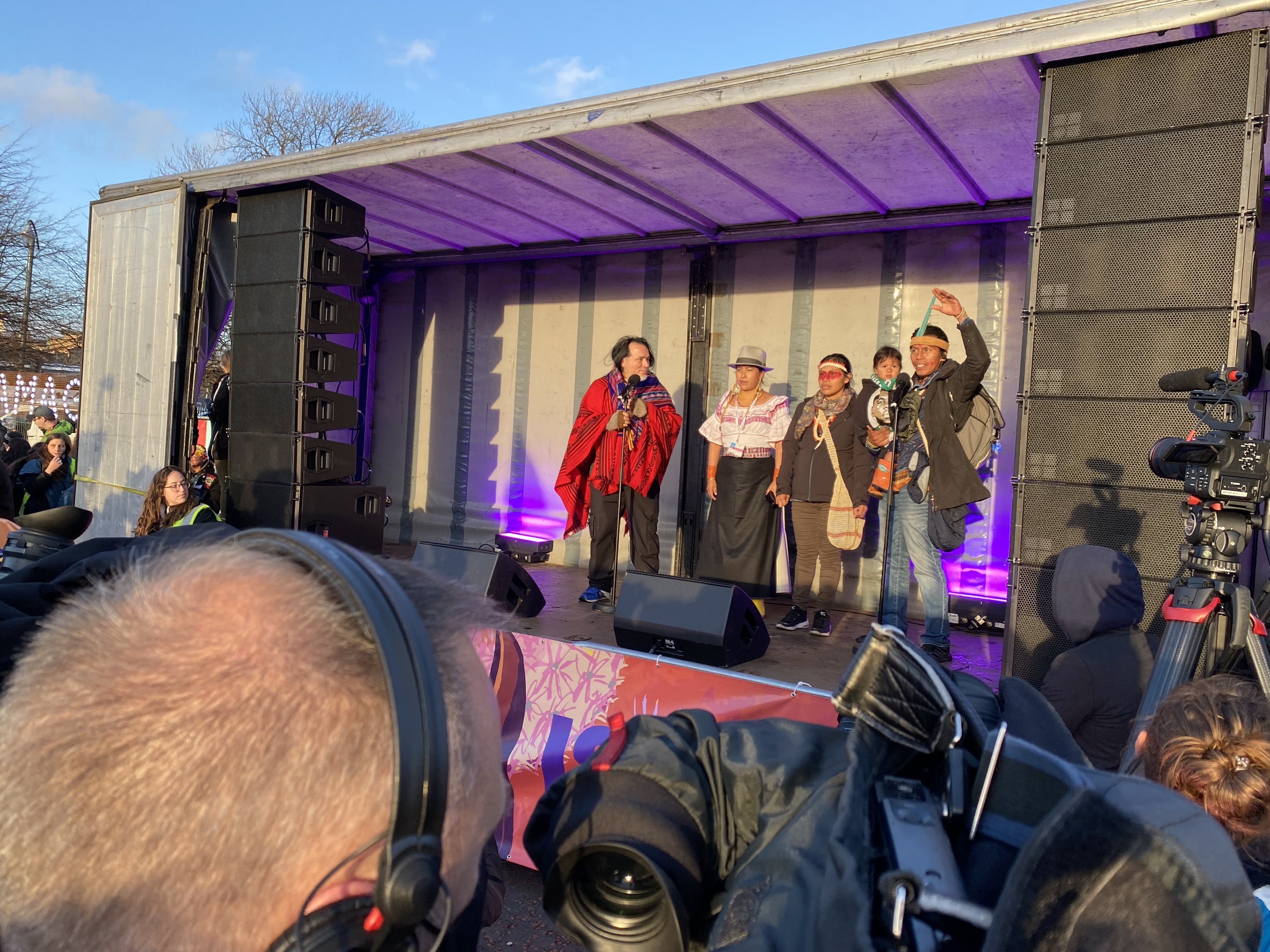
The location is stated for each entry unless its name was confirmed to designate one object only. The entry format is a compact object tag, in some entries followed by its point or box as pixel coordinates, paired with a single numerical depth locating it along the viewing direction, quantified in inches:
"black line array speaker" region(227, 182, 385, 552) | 247.0
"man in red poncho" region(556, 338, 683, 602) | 242.5
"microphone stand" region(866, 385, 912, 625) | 179.5
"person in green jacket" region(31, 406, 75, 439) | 349.4
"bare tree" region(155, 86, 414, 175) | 838.5
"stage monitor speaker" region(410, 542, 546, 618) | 184.7
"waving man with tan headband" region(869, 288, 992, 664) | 191.2
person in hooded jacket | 104.2
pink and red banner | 112.9
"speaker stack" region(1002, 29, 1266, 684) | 132.6
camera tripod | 100.7
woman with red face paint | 223.8
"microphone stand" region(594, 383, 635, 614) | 227.3
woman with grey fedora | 231.3
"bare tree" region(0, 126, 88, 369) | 639.8
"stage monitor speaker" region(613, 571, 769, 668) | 159.3
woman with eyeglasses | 210.7
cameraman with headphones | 18.6
